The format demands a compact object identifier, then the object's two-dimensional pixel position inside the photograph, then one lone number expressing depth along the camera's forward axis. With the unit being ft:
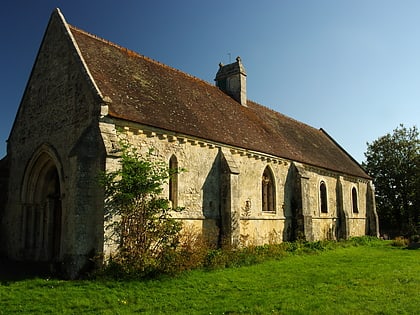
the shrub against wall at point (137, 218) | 37.27
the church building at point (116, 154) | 38.91
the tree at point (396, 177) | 127.54
